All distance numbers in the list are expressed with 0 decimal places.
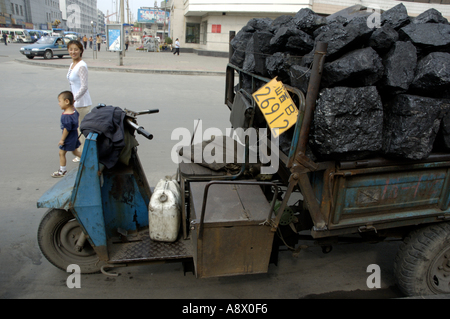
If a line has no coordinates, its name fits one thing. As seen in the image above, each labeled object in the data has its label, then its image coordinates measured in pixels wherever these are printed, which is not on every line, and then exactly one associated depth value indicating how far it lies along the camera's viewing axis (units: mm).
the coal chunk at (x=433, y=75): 2090
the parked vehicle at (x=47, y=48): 19266
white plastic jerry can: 2664
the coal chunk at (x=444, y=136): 2273
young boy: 4668
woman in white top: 4918
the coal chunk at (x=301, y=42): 2585
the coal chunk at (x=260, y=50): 3039
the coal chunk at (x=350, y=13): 2937
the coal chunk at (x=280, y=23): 3298
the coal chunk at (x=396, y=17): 2619
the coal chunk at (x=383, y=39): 2209
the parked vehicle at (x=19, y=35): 37325
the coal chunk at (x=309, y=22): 2740
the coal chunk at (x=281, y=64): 2527
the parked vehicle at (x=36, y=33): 42456
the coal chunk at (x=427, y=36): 2287
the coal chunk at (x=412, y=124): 2137
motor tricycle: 2262
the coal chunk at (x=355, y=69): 2016
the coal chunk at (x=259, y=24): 3634
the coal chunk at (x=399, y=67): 2145
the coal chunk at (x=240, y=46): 3576
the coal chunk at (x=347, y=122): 2041
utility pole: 22648
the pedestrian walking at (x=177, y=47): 29308
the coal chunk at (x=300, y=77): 2160
